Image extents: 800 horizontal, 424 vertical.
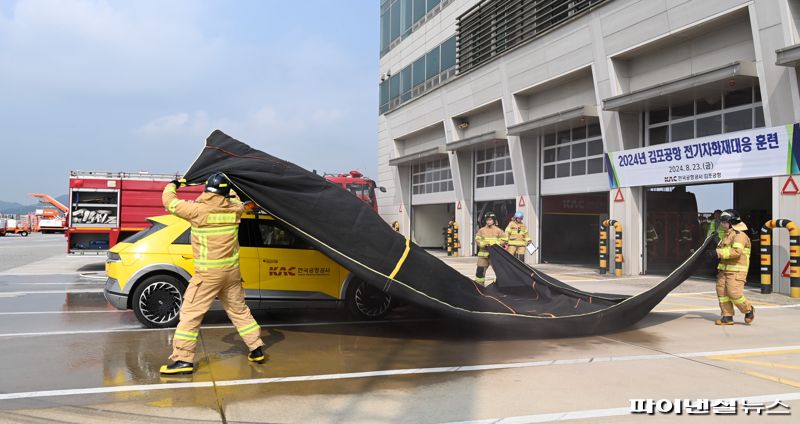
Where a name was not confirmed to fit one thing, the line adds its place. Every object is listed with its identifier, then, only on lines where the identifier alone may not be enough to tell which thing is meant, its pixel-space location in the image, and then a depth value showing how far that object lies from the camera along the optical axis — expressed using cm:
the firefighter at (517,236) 1299
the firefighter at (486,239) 1132
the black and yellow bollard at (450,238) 2547
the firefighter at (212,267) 547
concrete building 1302
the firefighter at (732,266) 821
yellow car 760
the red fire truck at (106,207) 1590
